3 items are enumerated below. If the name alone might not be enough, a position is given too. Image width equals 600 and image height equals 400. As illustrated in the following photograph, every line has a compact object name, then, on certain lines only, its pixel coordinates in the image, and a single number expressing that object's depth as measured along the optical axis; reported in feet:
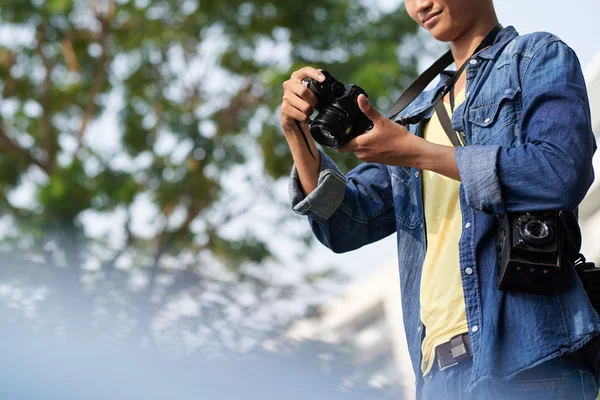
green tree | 44.15
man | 9.18
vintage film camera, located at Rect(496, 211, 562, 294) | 9.18
